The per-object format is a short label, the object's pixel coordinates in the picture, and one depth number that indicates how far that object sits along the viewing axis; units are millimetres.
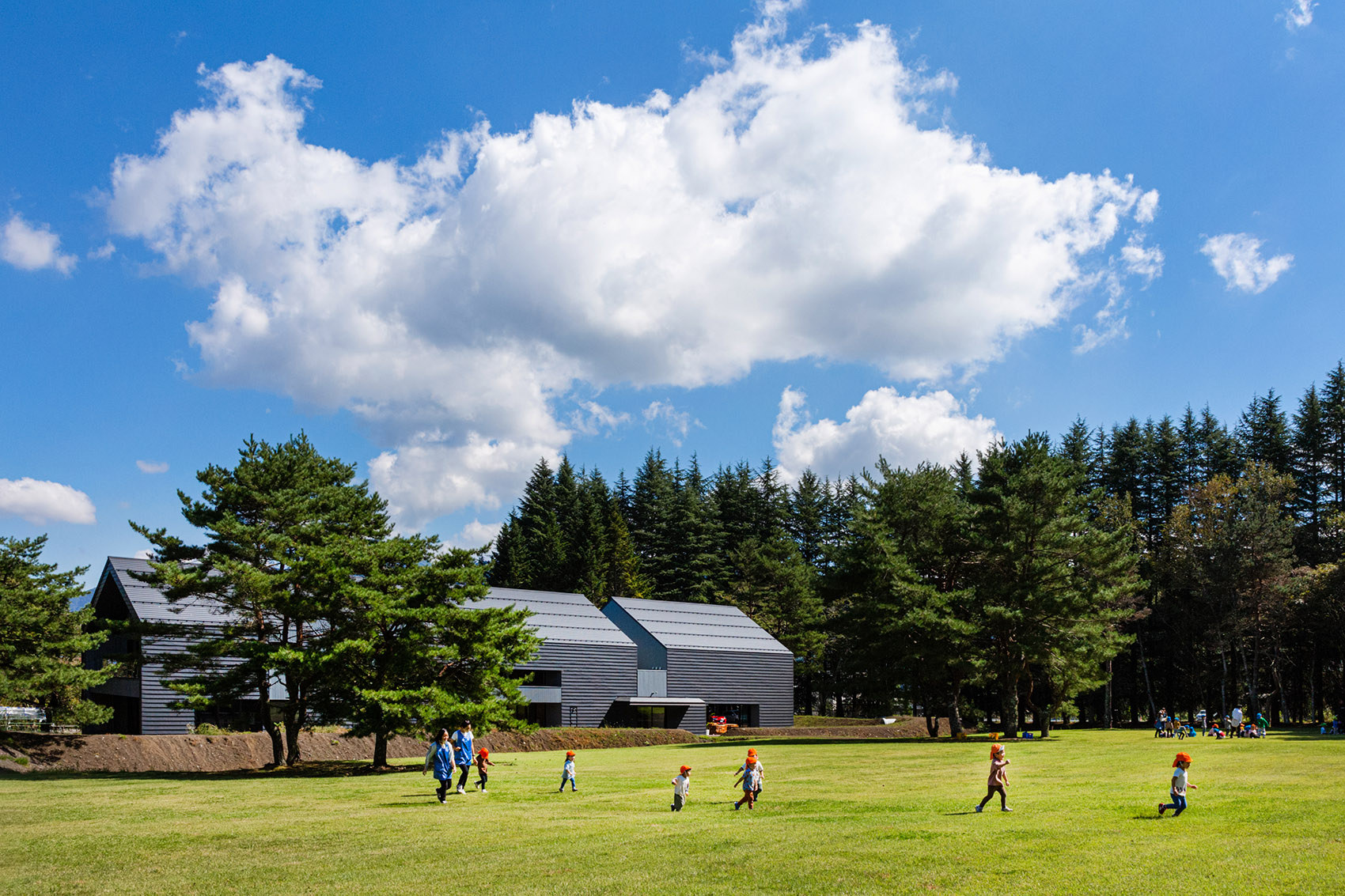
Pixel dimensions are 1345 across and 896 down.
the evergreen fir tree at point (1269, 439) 68188
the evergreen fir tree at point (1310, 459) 65938
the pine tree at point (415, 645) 29312
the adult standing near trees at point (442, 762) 20797
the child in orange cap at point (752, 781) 19984
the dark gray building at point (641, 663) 54000
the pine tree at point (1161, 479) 72438
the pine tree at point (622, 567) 79125
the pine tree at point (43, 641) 32469
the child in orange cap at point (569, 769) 23312
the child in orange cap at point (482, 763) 23516
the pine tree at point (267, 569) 30547
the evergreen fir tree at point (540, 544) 82750
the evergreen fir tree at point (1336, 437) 65375
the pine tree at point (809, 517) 90000
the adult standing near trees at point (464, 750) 22391
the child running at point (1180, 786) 17281
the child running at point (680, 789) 19484
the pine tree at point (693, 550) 83038
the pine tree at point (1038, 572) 42406
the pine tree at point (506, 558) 84312
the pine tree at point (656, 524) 86625
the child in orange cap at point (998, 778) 18312
